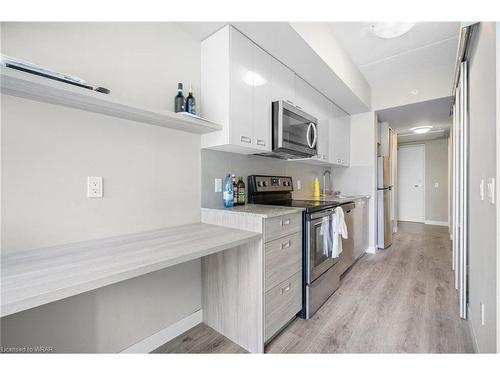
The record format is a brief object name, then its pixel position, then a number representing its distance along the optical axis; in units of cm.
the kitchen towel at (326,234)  200
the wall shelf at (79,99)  87
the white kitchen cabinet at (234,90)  161
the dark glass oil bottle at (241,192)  202
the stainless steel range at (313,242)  179
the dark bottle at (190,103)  155
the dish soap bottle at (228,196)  185
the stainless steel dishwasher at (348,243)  245
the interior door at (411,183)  605
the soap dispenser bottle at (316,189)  324
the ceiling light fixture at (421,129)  459
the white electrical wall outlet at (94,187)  123
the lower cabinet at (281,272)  145
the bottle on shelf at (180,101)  155
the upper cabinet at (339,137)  321
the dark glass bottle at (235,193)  197
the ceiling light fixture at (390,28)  207
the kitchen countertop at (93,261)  68
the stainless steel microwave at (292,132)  193
